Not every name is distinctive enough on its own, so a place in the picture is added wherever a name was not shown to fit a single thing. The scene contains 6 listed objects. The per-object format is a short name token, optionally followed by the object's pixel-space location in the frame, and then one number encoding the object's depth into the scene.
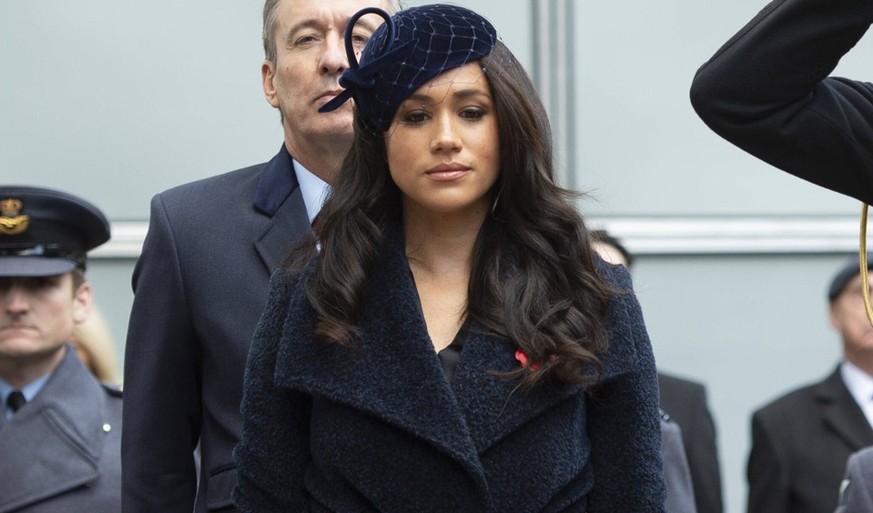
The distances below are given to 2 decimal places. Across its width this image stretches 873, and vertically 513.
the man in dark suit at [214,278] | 6.09
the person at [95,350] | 10.70
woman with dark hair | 4.94
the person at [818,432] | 11.06
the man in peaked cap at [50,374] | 8.18
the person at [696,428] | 10.72
